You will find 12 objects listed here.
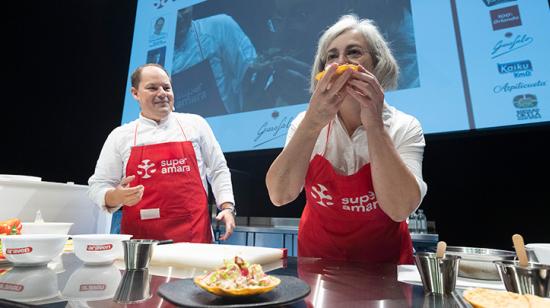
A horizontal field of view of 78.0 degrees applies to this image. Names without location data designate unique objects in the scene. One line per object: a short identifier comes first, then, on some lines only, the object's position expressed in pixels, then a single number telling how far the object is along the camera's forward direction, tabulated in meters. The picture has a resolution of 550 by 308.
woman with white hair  1.07
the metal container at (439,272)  0.62
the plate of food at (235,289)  0.51
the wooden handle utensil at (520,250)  0.65
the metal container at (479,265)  0.79
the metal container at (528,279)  0.58
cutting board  0.87
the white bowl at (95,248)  0.87
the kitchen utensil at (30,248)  0.81
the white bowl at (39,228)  1.20
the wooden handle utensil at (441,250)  0.68
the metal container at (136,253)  0.79
